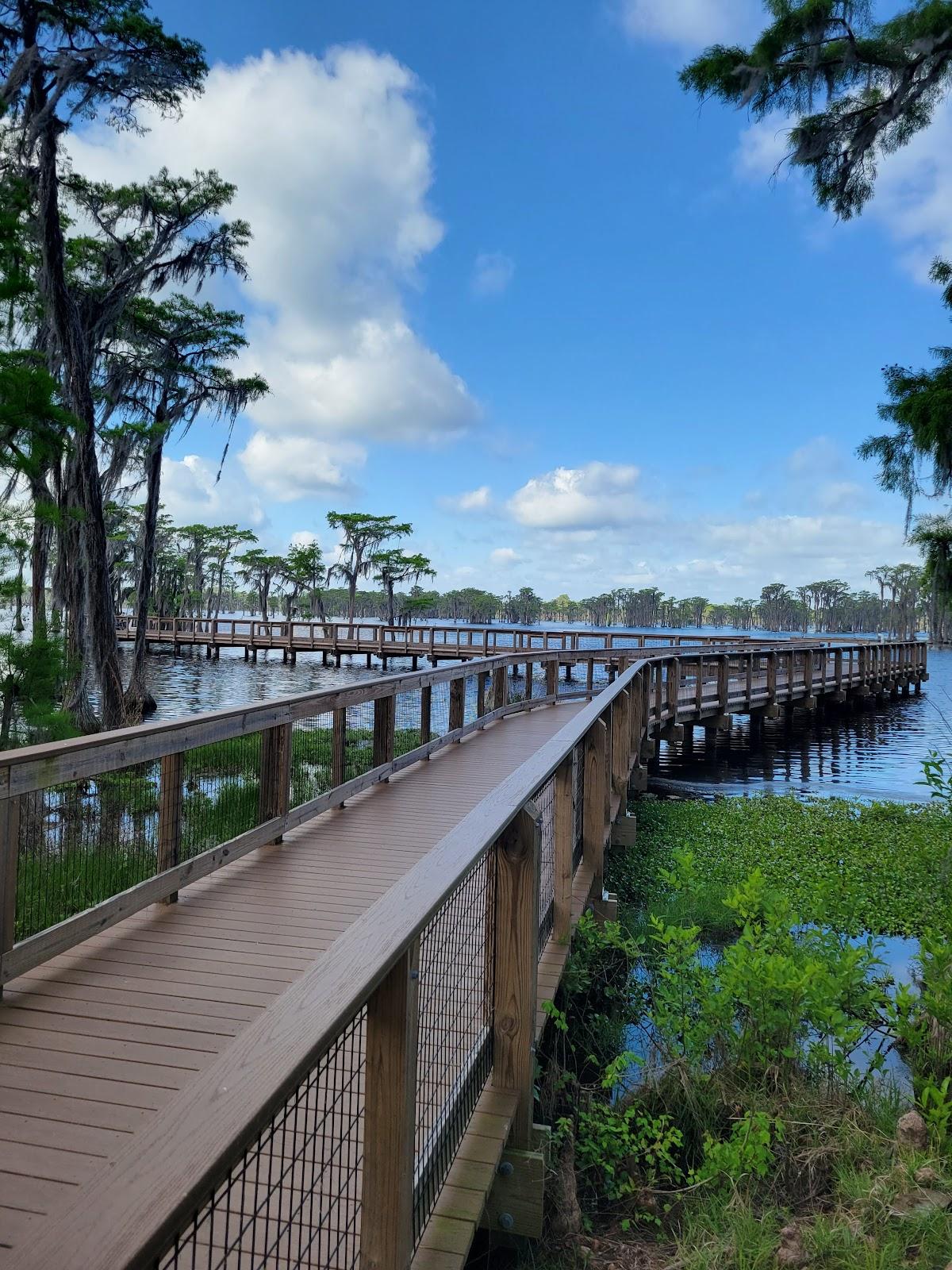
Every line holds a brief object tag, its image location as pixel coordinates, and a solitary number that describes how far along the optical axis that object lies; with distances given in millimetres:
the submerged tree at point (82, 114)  13570
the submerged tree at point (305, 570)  66438
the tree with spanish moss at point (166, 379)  22797
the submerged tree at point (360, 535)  58000
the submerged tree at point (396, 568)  61125
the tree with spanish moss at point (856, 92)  10320
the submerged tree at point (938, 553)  15500
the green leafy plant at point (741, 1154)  3314
